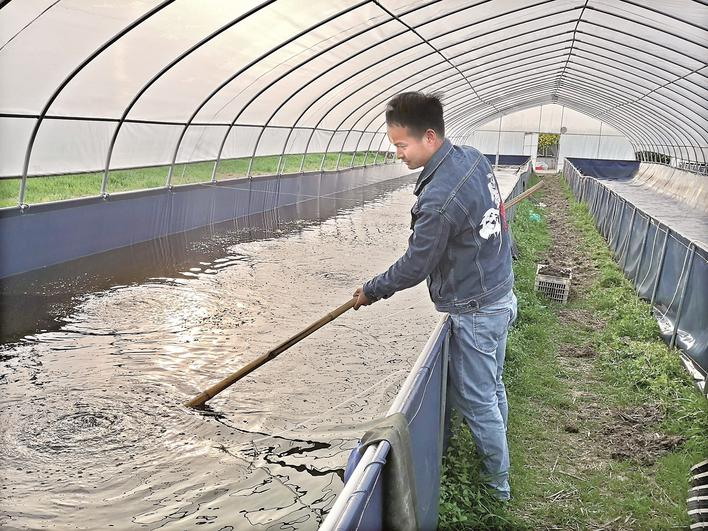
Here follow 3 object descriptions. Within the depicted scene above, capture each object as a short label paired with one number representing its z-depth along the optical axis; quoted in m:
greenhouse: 3.92
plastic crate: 9.26
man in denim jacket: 3.54
